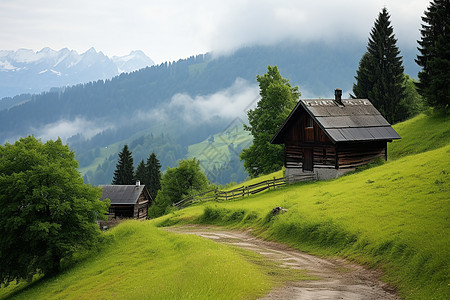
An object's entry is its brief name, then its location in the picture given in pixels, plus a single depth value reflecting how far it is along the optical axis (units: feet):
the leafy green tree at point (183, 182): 213.46
